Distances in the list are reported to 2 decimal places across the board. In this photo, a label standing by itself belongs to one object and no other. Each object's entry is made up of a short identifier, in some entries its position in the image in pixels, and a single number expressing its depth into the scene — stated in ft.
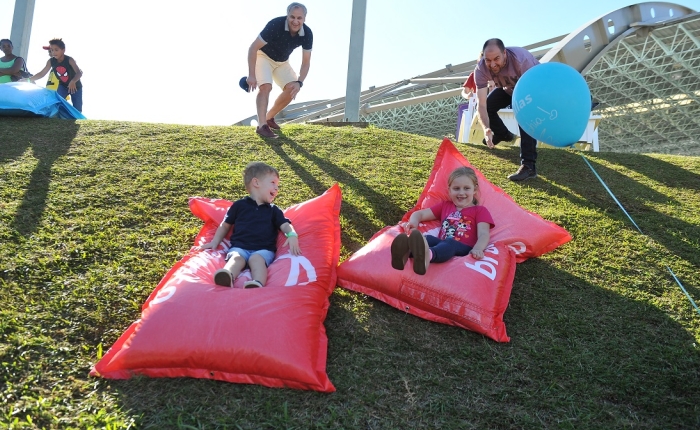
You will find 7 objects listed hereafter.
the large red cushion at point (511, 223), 13.15
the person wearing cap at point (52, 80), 29.19
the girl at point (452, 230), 10.62
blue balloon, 14.28
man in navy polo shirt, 21.44
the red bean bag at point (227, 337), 8.60
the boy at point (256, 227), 11.14
